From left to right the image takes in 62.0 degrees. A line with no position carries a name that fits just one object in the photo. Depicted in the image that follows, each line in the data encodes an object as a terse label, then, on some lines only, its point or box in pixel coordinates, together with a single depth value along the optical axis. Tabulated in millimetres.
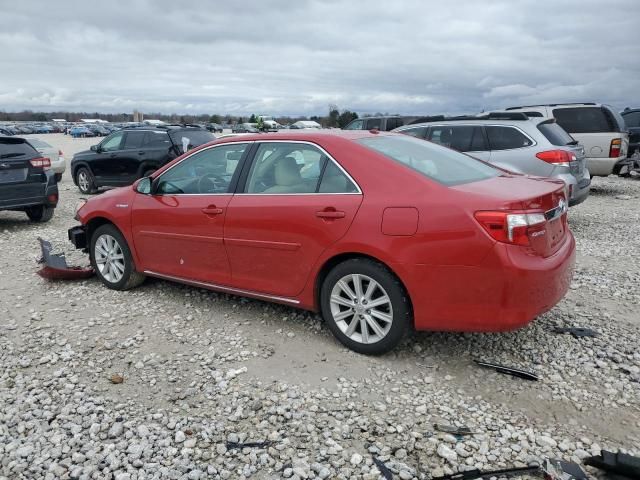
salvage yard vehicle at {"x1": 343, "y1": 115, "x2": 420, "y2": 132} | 18031
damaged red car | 3354
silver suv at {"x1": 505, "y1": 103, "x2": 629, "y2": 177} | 11383
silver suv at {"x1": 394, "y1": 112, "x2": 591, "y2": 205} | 7914
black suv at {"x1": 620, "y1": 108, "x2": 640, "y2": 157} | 14117
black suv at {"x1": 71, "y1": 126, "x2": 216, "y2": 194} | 12516
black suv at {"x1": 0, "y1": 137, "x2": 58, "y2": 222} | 8836
